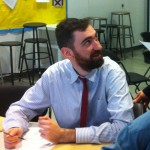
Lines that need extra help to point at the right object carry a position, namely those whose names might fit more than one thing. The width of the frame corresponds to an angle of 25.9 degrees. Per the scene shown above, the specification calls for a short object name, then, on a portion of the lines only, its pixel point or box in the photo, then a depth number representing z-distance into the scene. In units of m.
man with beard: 1.74
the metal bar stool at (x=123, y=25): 7.39
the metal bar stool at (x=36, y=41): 5.25
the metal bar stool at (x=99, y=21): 6.95
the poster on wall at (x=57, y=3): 6.09
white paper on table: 1.51
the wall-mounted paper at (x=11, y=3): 5.37
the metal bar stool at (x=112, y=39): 7.41
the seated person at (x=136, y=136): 0.90
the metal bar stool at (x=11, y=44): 4.95
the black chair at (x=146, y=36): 5.25
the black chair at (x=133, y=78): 3.58
